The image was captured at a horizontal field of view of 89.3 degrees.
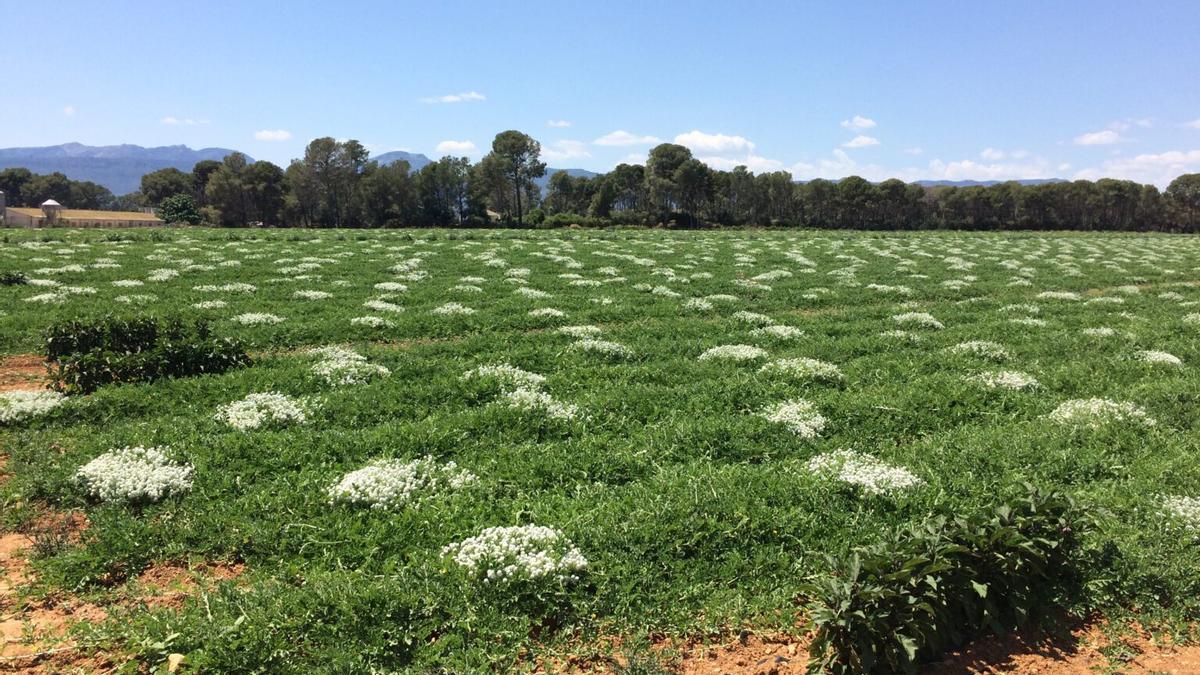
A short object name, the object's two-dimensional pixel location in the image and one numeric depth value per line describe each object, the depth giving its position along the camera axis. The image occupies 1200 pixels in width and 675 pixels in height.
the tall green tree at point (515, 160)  117.69
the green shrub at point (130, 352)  11.98
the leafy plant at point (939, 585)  5.36
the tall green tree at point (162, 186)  158.12
